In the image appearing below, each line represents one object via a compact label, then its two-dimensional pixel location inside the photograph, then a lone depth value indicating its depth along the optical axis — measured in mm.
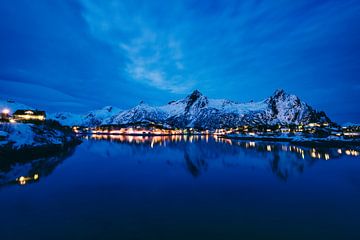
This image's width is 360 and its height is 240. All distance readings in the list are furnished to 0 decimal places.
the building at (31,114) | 104062
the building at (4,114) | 81806
